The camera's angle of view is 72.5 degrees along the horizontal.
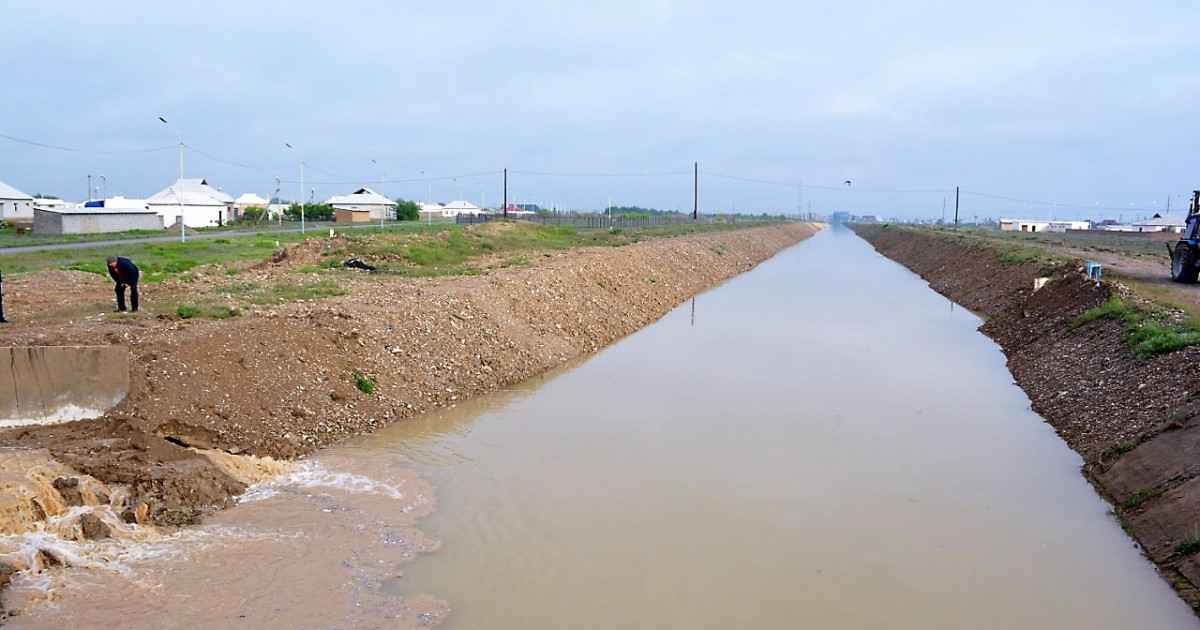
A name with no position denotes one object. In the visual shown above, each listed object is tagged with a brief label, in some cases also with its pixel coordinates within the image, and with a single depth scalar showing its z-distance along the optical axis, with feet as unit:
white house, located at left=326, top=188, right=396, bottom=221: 313.53
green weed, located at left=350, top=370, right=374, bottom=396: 47.84
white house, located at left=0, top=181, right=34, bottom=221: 225.35
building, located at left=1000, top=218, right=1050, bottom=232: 399.34
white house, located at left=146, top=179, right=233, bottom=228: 221.46
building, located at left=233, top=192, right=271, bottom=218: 314.63
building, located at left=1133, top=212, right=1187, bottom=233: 343.87
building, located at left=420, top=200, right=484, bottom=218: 357.00
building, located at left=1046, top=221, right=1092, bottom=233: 399.98
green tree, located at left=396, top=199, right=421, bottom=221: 299.17
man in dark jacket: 50.16
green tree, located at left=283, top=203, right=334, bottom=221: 290.35
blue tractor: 79.25
